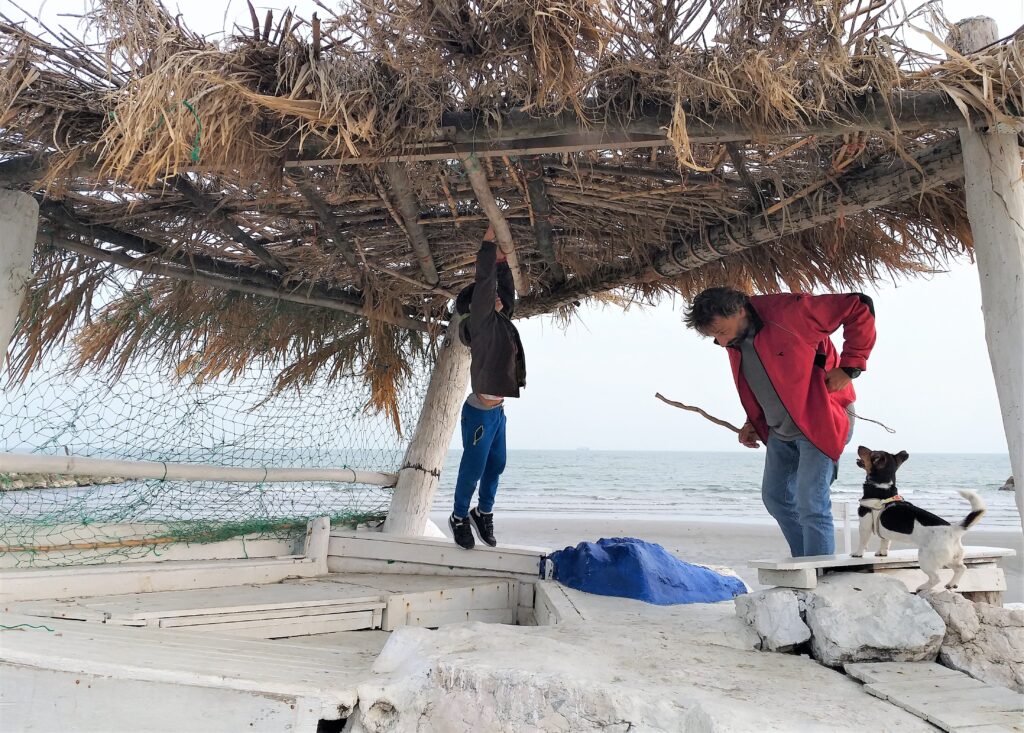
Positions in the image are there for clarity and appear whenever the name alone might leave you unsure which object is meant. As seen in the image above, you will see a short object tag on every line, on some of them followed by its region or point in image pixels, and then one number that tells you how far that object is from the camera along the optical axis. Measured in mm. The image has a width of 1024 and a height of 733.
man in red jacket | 2949
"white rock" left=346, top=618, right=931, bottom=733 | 1846
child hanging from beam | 3594
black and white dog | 2518
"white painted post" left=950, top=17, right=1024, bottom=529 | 2445
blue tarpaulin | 3379
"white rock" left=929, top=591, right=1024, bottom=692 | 2223
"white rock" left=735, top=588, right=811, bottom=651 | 2498
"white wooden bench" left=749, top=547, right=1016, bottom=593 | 2623
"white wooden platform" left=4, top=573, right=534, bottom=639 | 2996
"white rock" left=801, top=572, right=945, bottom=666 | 2326
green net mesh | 3850
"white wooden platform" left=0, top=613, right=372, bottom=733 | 2012
